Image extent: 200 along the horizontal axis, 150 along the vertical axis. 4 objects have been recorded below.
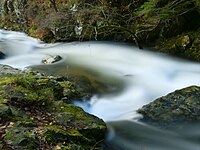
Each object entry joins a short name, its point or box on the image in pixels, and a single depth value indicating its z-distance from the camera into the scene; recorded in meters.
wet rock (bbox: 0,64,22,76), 7.46
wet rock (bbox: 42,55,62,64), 10.34
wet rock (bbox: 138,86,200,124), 5.80
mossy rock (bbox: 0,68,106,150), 4.05
